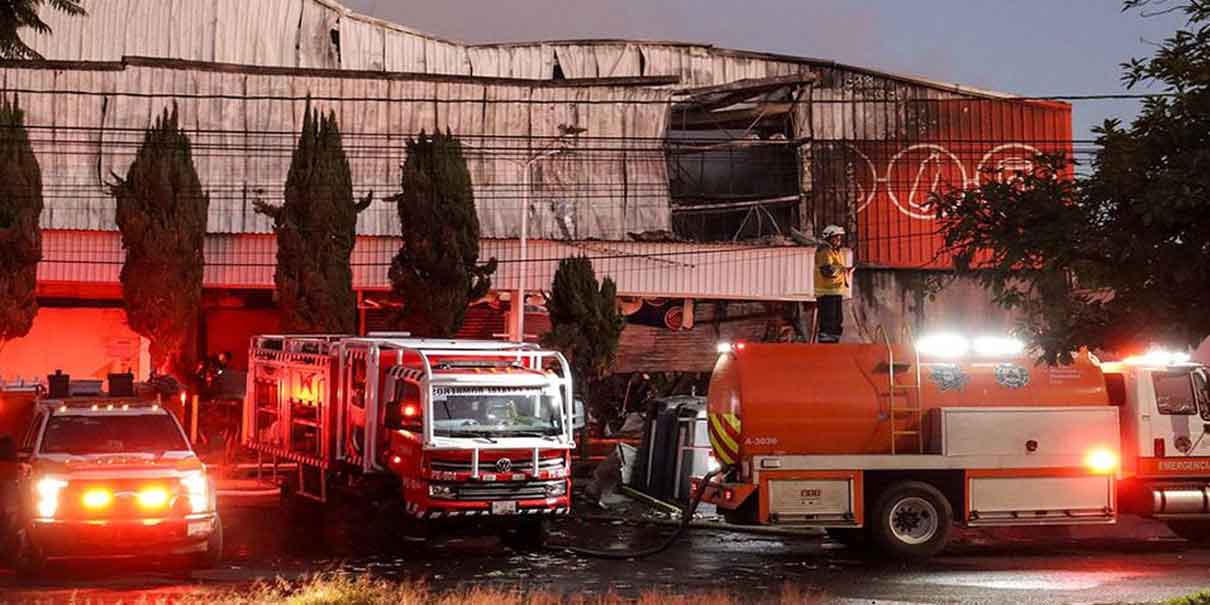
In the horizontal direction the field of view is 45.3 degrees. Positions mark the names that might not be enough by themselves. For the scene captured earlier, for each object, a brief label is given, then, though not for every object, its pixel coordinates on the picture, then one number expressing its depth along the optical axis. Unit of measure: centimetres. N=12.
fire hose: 2006
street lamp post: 3904
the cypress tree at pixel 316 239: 3553
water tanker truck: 2031
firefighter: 2269
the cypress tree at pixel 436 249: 3597
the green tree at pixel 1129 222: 1084
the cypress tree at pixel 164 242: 3519
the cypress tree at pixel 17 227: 3388
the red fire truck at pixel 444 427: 1956
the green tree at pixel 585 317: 3550
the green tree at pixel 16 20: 1329
